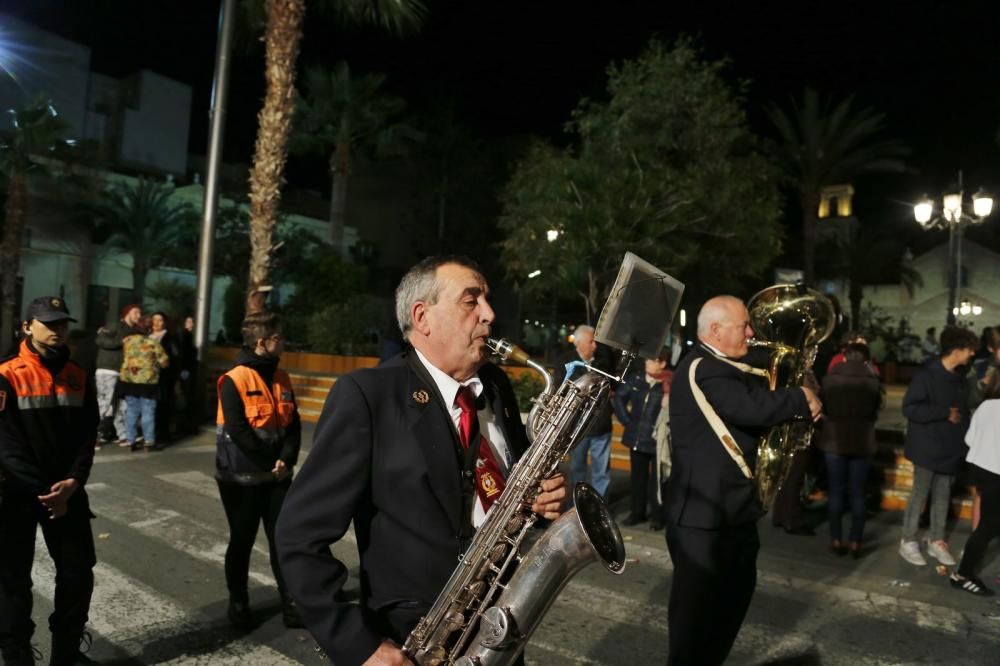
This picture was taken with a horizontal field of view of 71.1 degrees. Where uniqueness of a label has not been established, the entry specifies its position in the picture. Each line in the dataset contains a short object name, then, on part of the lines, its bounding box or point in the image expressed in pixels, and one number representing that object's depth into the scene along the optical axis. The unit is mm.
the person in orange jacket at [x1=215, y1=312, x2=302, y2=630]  4285
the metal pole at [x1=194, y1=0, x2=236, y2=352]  11977
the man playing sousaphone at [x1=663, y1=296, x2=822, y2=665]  3258
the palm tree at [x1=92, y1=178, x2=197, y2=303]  32438
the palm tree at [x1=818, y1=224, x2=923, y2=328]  38906
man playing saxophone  1808
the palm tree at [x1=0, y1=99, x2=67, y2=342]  27000
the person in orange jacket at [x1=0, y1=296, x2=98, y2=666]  3467
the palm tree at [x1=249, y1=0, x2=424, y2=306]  12305
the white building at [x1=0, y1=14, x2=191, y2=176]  34219
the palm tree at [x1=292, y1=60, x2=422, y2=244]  28578
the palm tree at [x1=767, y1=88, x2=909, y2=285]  24312
